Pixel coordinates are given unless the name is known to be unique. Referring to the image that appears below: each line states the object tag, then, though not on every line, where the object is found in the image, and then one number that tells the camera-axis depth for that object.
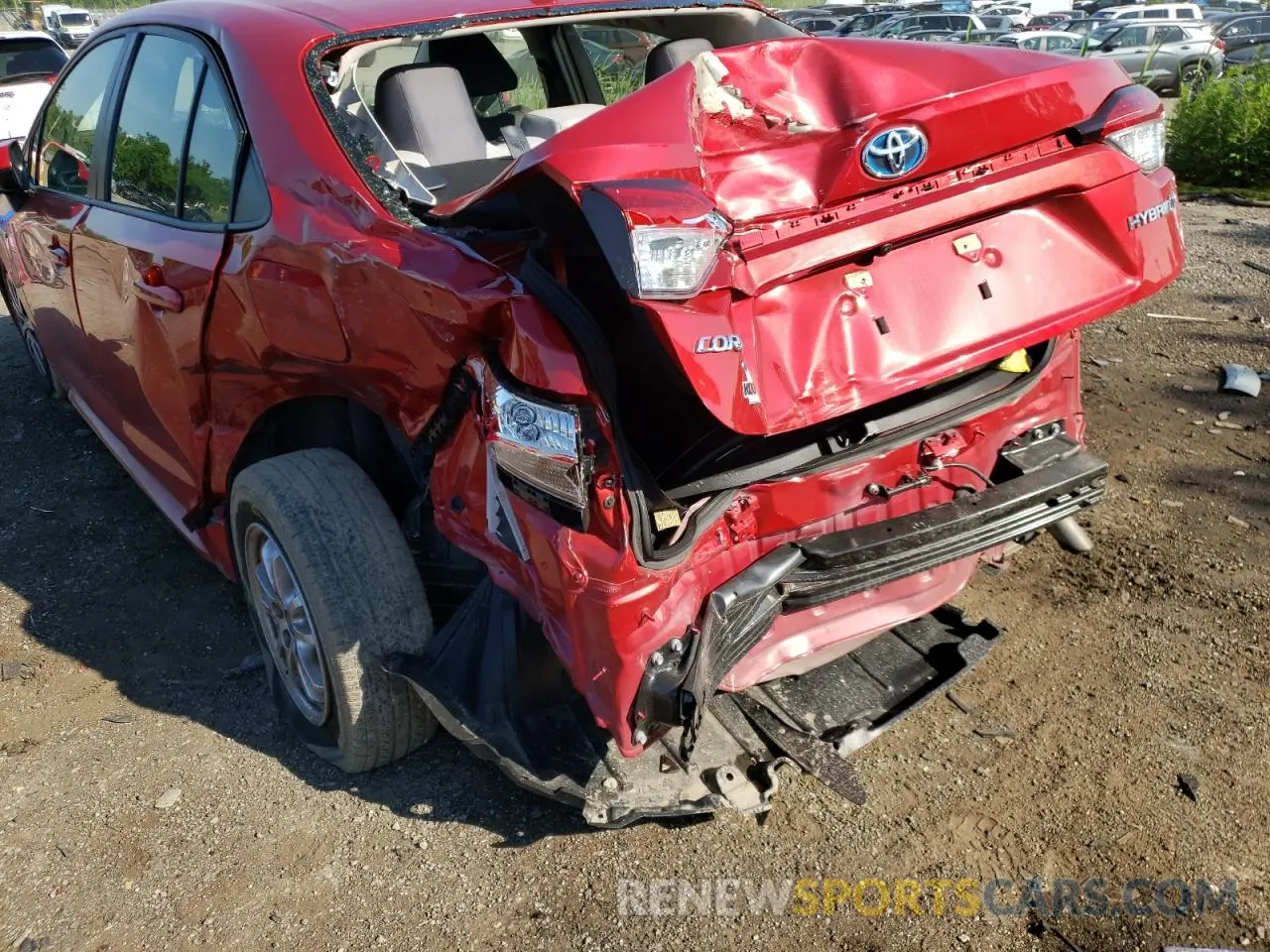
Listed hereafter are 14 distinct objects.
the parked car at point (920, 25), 23.27
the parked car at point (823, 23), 27.23
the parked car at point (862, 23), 24.83
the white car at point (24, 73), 9.78
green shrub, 8.81
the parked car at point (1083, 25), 23.82
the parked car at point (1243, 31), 22.58
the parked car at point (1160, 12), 26.05
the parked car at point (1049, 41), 19.44
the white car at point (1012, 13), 26.85
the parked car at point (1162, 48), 19.59
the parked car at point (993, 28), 21.41
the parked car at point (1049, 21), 27.51
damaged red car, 2.00
